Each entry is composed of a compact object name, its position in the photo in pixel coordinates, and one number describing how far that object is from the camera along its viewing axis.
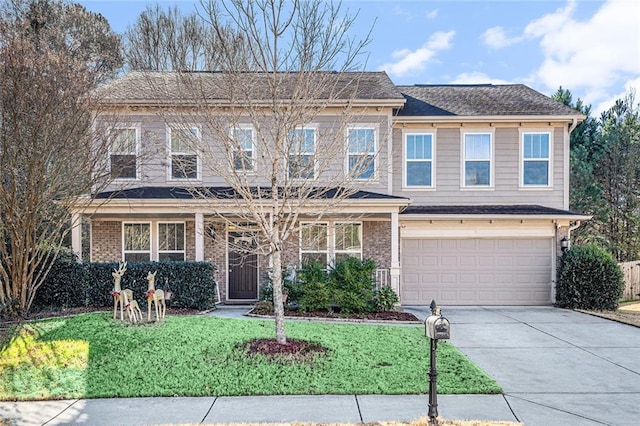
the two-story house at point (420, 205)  12.32
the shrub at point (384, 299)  10.72
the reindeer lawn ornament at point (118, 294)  8.35
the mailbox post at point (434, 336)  4.44
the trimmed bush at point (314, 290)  10.62
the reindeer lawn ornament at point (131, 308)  8.11
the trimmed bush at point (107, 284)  10.53
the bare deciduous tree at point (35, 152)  9.22
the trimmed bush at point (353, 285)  10.55
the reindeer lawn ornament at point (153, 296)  8.34
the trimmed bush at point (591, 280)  11.91
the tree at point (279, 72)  6.68
